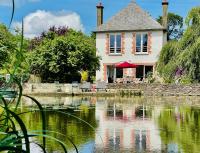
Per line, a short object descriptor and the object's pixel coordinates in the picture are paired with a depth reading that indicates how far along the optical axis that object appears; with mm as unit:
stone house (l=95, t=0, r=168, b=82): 44031
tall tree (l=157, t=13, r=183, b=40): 77850
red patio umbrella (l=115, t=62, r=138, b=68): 40719
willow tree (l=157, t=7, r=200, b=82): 33250
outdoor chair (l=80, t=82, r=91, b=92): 34062
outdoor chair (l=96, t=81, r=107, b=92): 34625
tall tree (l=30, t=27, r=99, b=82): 34906
